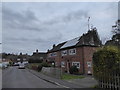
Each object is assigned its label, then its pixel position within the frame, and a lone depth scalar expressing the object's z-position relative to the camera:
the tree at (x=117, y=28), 17.05
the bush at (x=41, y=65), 17.74
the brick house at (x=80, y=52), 15.17
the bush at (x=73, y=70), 15.24
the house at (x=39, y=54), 44.53
